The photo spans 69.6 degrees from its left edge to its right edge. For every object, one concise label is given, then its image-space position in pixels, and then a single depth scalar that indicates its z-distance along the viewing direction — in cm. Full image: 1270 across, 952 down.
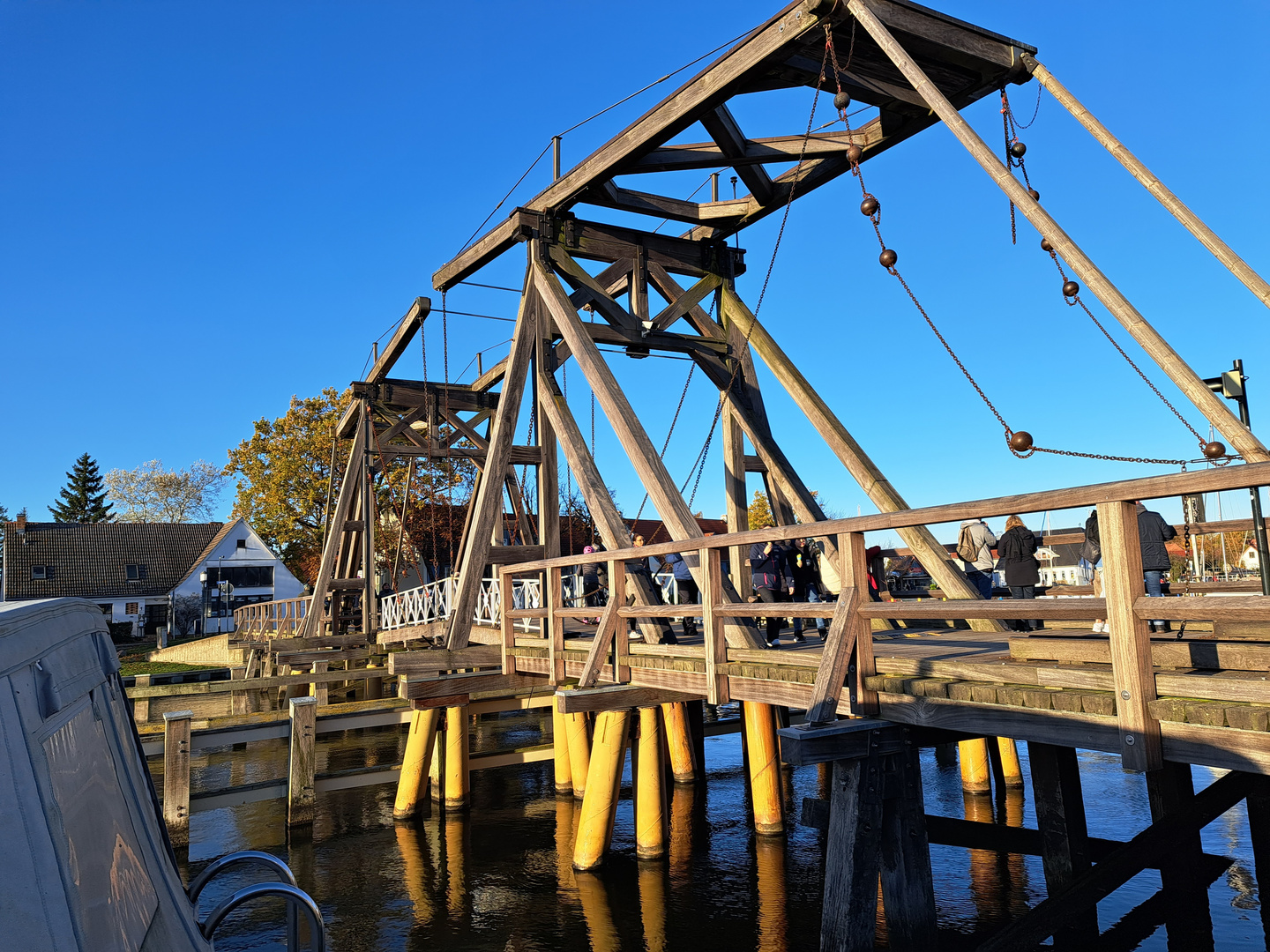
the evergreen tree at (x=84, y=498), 6912
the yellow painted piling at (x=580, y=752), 1201
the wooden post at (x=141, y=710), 1430
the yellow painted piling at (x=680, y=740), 1186
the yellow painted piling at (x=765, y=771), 1053
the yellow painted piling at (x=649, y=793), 980
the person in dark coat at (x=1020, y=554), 796
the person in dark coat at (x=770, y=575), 996
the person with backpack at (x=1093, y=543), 648
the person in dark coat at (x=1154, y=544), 659
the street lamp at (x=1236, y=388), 831
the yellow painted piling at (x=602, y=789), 922
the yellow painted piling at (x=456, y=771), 1276
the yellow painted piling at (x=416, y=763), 1217
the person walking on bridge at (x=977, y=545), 935
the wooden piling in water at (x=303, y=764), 1152
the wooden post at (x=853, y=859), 430
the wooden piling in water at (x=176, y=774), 1074
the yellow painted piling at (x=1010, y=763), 1206
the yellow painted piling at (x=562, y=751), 1327
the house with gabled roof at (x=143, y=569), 4781
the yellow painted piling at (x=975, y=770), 1197
